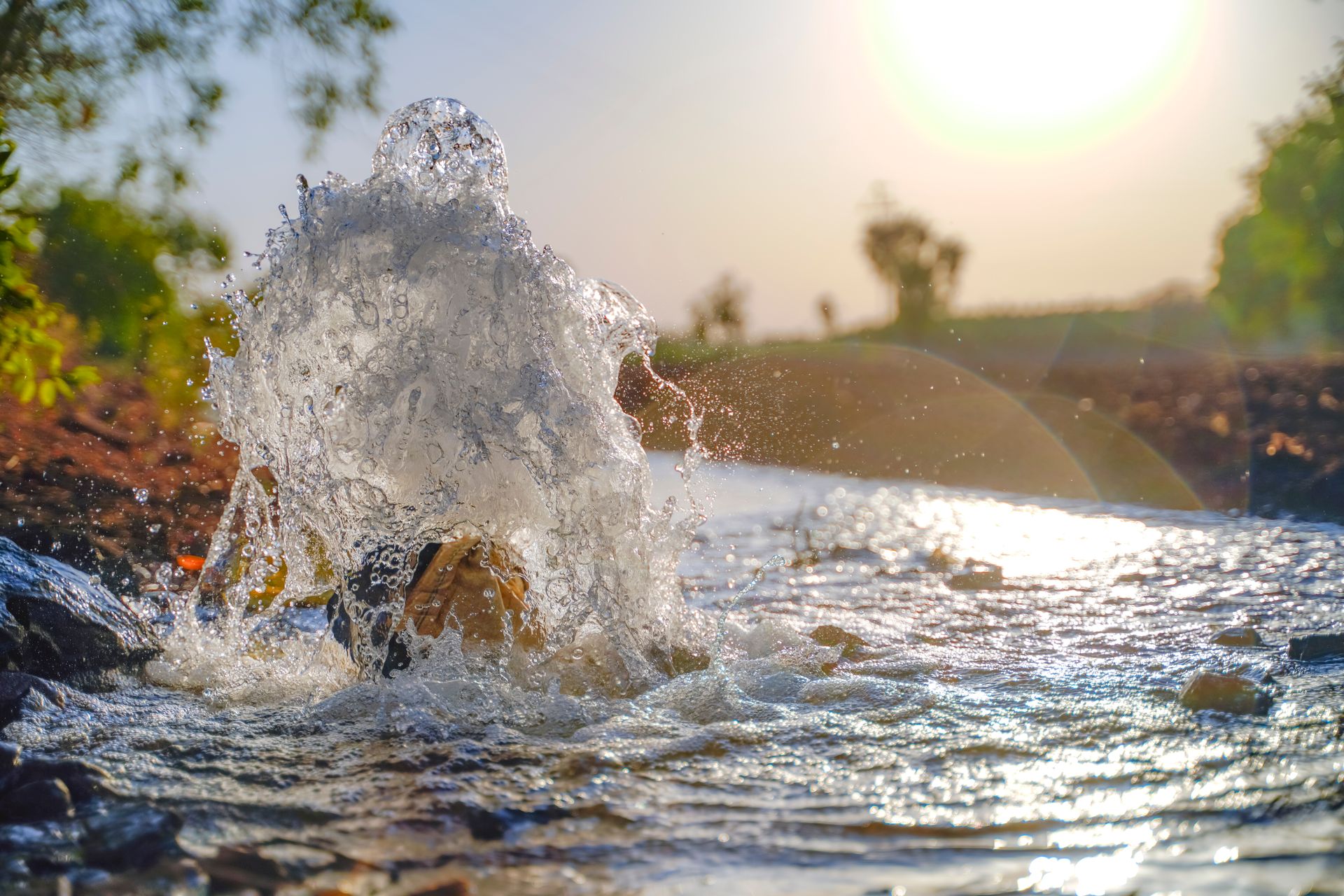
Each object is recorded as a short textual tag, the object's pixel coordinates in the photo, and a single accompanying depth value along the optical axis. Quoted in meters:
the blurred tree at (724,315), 16.39
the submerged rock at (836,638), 3.94
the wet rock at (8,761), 2.28
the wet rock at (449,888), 1.84
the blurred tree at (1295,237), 15.91
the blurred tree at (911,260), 23.61
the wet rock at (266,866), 1.86
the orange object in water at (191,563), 5.61
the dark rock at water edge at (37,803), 2.12
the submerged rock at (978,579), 5.31
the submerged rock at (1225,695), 2.87
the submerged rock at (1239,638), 3.76
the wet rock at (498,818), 2.12
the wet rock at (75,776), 2.27
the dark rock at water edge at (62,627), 3.31
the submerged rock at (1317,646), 3.52
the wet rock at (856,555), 6.30
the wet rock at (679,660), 3.51
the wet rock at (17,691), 2.90
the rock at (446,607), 3.40
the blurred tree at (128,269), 9.61
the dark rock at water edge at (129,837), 1.94
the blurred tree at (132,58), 8.27
